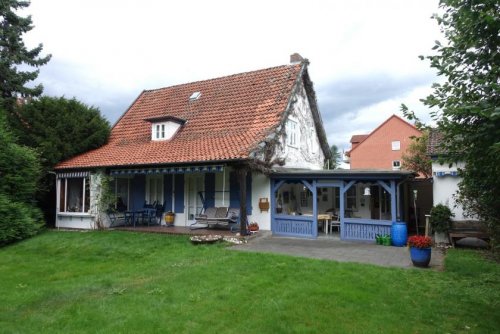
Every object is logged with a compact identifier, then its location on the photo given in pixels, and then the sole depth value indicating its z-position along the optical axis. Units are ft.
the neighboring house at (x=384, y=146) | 137.59
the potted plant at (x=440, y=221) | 38.17
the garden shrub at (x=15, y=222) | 42.70
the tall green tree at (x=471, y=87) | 13.51
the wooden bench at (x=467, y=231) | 36.17
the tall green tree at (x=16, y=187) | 43.30
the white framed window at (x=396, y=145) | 137.61
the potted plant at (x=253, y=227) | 43.62
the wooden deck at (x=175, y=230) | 42.35
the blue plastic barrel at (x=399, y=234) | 36.96
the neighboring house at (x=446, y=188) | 40.37
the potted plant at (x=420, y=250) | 27.50
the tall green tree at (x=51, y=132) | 52.90
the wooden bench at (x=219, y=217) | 43.29
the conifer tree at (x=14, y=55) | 57.16
